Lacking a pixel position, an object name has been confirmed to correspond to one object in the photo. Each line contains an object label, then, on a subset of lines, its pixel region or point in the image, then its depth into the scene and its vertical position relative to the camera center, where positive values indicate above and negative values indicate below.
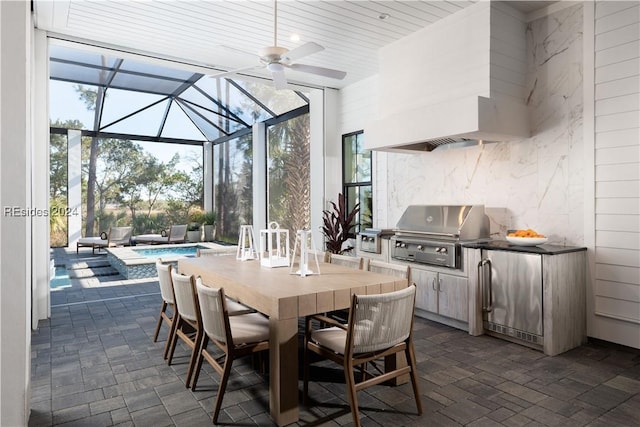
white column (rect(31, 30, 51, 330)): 4.27 +0.35
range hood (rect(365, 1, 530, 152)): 3.87 +1.29
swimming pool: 7.14 -1.00
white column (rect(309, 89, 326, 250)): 6.62 +0.74
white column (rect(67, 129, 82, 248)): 10.69 +0.76
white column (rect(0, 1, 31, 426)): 1.84 +0.02
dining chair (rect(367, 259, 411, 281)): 2.84 -0.45
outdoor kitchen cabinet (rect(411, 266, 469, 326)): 4.03 -0.87
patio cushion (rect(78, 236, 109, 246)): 10.07 -0.80
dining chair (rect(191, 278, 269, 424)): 2.35 -0.77
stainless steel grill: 4.17 -0.27
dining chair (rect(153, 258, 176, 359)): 3.29 -0.65
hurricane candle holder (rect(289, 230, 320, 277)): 2.96 -0.35
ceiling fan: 3.15 +1.18
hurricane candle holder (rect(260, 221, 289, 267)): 3.26 -0.41
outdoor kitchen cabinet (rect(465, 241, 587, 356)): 3.37 -0.74
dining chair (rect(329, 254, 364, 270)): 3.40 -0.46
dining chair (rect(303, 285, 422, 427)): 2.16 -0.71
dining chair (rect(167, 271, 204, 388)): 2.72 -0.66
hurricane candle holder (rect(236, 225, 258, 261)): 3.78 -0.39
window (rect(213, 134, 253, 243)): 10.59 +0.64
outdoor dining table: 2.31 -0.53
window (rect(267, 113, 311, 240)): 8.45 +0.76
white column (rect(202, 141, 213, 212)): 12.73 +1.06
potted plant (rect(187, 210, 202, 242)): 11.95 -0.51
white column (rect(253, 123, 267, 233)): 8.98 +0.69
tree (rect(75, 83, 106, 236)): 10.82 +0.82
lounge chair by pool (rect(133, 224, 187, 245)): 11.21 -0.80
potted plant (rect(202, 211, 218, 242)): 12.07 -0.51
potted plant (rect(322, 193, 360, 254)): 5.95 -0.27
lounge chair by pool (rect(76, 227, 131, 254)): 10.17 -0.76
